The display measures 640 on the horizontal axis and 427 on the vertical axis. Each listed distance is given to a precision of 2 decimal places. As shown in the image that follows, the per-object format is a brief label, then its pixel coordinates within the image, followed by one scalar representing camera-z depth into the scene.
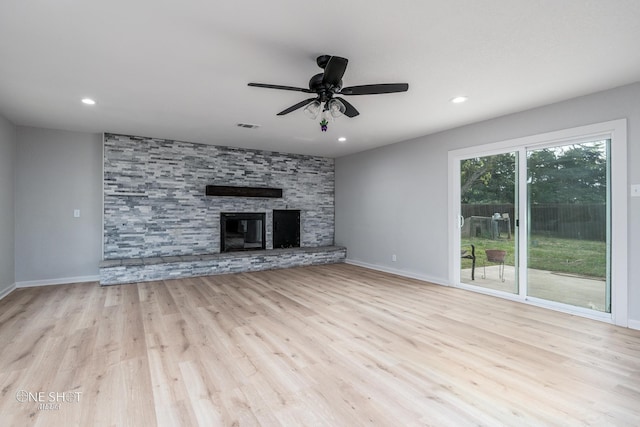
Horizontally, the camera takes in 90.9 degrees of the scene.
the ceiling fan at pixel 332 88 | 2.33
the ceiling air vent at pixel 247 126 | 4.65
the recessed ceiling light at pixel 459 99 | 3.49
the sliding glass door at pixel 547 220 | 3.30
